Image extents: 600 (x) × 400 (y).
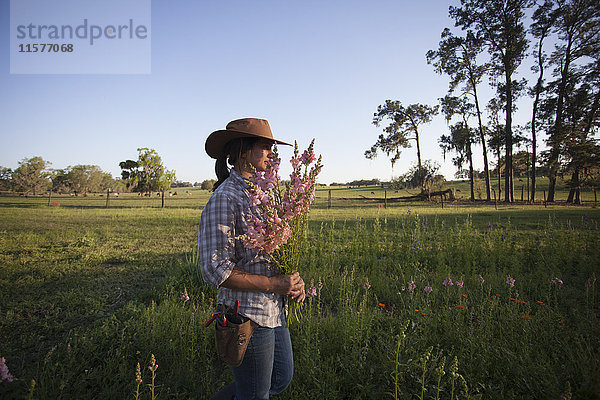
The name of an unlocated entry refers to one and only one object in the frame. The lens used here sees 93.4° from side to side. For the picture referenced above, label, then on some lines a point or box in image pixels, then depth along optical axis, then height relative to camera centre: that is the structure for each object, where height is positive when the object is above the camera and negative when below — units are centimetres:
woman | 161 -43
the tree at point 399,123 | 3499 +945
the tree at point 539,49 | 2314 +1307
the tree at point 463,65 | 2817 +1363
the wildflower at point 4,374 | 131 -80
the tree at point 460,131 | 3103 +741
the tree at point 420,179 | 3114 +215
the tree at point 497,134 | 2669 +622
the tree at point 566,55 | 2138 +1143
